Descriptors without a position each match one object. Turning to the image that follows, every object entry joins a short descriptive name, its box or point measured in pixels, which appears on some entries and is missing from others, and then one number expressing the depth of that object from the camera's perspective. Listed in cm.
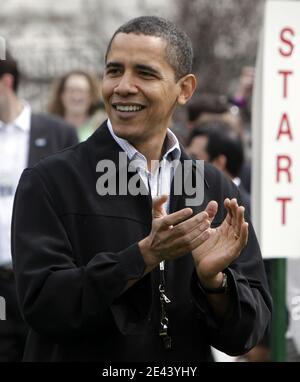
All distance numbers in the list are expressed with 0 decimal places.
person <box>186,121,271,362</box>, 911
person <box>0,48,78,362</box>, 796
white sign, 748
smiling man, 458
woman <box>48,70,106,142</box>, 1182
